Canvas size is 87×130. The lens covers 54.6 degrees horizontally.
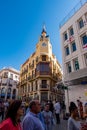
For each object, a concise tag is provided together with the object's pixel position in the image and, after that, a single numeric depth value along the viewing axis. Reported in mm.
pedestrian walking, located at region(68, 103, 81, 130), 1921
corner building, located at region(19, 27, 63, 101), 21929
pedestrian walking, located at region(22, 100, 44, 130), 1699
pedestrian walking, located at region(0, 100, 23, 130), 1291
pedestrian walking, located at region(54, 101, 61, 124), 7112
